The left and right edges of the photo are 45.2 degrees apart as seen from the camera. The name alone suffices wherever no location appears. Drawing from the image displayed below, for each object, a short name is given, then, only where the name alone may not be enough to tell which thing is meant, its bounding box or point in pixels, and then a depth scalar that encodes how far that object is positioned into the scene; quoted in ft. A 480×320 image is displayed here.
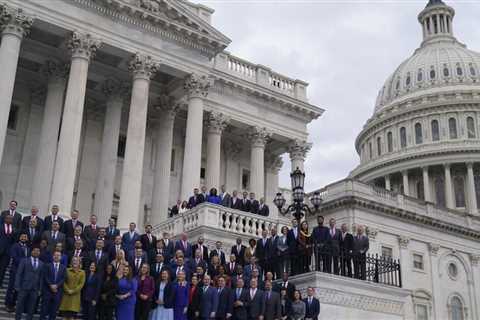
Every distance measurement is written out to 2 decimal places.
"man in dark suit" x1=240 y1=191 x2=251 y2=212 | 79.00
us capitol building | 80.64
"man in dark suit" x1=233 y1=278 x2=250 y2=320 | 47.78
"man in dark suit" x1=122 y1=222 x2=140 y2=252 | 55.67
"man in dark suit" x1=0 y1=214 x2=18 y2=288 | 49.24
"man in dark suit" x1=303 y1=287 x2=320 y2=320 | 50.67
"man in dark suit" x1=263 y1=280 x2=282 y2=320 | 47.93
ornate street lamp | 61.52
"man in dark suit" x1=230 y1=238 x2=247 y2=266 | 60.54
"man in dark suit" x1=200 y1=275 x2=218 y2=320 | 46.57
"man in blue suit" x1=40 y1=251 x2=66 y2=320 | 43.29
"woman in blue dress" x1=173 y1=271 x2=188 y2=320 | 45.78
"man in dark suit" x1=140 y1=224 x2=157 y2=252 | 56.18
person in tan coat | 43.55
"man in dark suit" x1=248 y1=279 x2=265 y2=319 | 47.44
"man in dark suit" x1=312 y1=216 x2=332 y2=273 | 57.26
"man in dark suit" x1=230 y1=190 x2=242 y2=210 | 78.18
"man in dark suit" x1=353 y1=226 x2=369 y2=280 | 59.57
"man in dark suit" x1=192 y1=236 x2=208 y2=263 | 56.88
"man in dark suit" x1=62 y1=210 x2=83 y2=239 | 54.72
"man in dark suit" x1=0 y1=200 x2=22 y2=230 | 50.61
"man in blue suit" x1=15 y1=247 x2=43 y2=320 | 42.75
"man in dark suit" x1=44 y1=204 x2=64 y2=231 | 52.55
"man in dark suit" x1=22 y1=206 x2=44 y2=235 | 51.45
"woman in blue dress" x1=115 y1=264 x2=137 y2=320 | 43.86
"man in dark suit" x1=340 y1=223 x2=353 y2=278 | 59.06
